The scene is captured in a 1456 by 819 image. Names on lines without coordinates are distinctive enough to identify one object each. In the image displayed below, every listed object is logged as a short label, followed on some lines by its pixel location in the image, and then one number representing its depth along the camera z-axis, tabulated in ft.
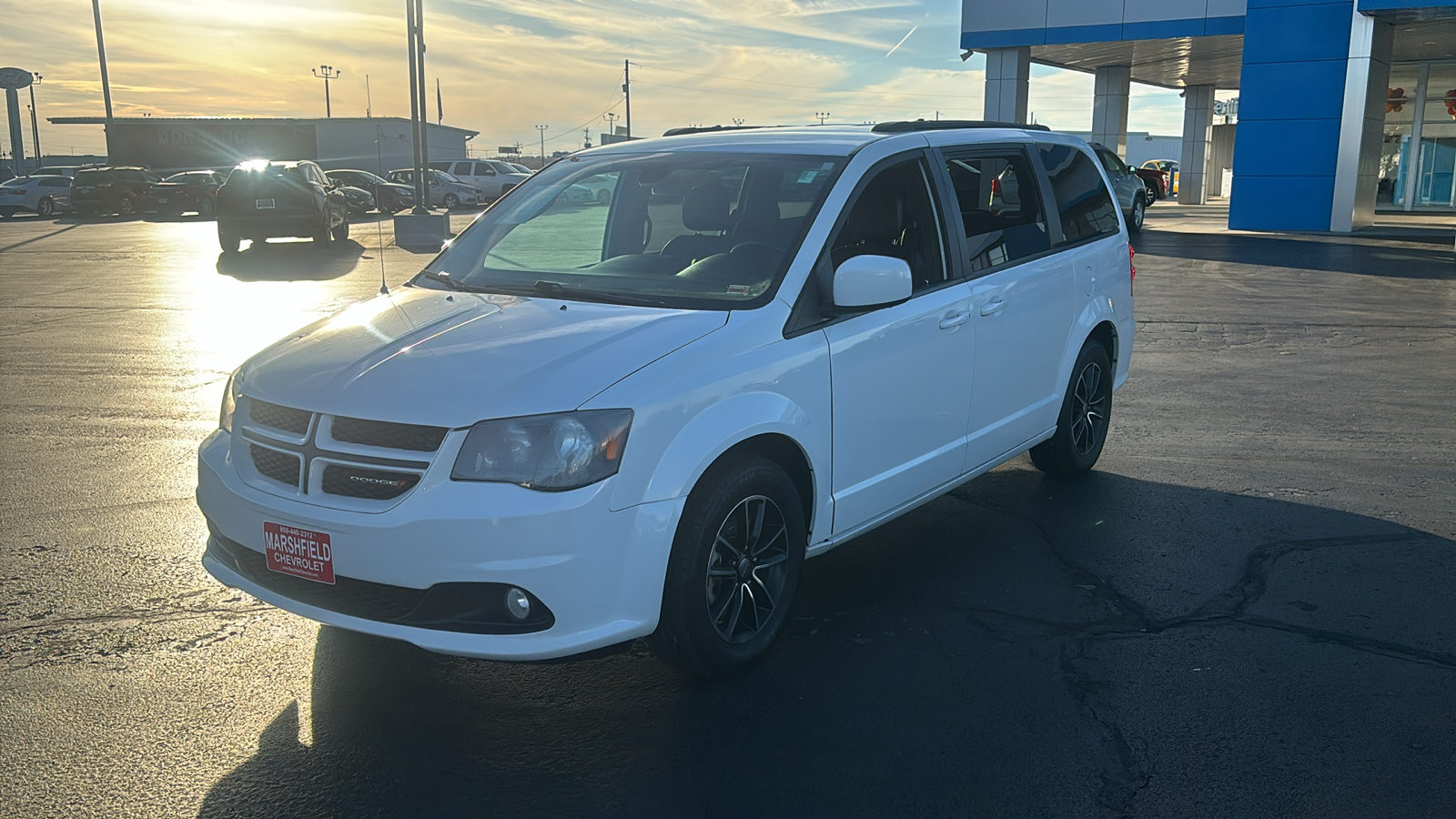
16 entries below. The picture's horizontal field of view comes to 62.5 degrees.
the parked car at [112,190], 132.36
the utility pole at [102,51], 193.06
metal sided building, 262.06
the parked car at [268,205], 74.84
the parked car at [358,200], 137.90
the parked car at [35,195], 135.85
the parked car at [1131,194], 82.93
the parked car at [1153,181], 139.65
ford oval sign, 227.81
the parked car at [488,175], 158.81
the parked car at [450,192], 153.69
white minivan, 11.35
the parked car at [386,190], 141.38
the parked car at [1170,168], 181.68
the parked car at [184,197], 138.10
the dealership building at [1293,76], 90.17
